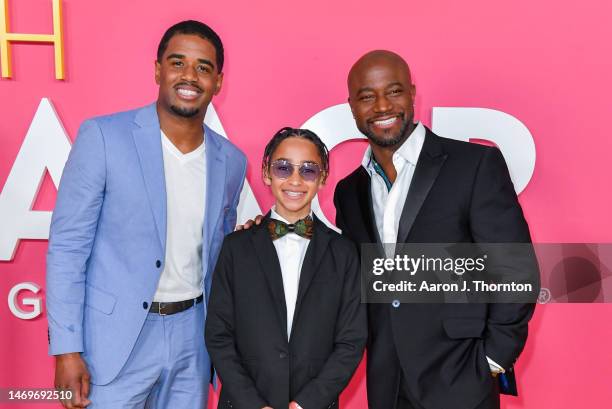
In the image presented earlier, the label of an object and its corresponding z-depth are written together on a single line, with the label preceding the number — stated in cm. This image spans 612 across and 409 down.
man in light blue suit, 203
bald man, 204
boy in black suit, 194
